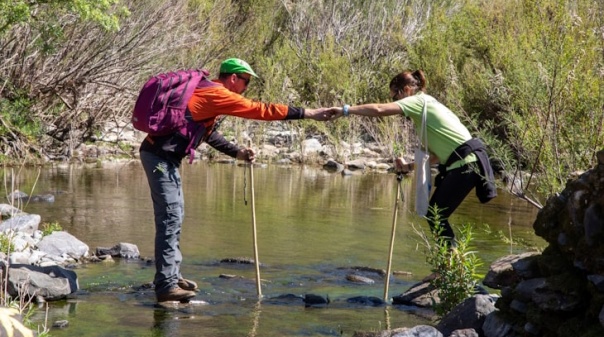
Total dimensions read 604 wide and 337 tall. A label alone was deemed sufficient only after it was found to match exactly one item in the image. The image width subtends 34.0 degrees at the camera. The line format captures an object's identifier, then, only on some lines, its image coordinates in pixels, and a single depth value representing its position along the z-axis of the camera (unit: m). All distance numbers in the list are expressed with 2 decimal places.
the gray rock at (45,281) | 7.62
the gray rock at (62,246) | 9.78
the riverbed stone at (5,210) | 12.05
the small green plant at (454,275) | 7.36
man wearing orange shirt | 7.89
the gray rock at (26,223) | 10.36
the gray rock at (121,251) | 10.06
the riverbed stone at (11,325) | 4.38
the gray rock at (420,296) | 8.24
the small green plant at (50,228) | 10.45
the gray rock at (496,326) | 6.52
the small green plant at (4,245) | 9.05
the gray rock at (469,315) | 6.82
